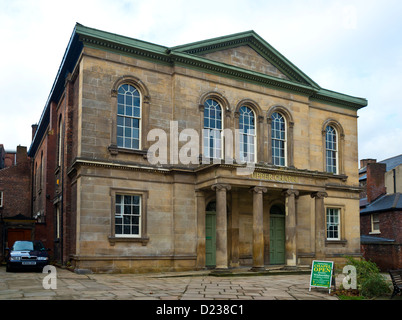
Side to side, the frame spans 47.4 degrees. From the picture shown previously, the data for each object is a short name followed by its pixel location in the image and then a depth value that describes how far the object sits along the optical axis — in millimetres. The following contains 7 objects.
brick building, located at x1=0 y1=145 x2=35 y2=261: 35781
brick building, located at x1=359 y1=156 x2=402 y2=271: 28375
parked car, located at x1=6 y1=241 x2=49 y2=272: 19344
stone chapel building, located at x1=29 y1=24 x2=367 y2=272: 19516
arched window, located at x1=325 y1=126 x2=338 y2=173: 26875
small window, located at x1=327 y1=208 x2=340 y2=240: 26281
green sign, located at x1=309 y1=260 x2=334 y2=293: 13914
